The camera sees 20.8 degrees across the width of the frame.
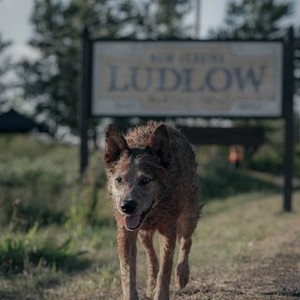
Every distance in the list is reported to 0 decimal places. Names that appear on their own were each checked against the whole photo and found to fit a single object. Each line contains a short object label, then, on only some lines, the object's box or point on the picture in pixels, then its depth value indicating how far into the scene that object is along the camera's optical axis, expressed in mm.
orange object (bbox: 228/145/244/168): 25288
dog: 6500
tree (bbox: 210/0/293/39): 44250
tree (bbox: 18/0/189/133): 41719
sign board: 16750
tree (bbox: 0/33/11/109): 43031
